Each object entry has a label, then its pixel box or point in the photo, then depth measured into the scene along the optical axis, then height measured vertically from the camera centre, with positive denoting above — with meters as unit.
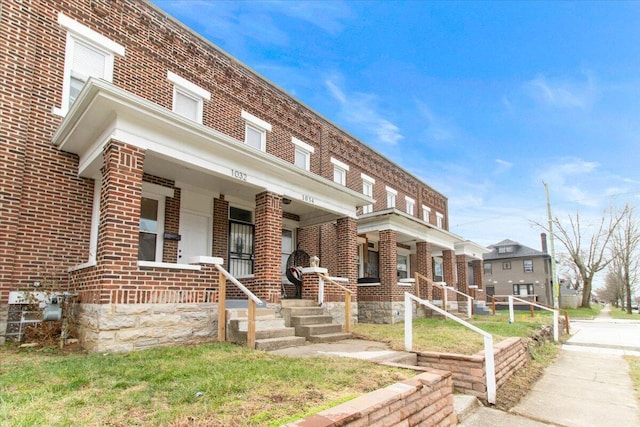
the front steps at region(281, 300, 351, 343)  7.62 -1.14
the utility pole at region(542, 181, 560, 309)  22.44 +1.39
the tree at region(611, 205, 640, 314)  36.00 +2.43
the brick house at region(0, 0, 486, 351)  6.21 +1.96
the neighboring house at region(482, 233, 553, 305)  43.53 -0.18
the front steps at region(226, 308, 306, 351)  6.41 -1.10
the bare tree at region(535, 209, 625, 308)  36.75 +1.69
